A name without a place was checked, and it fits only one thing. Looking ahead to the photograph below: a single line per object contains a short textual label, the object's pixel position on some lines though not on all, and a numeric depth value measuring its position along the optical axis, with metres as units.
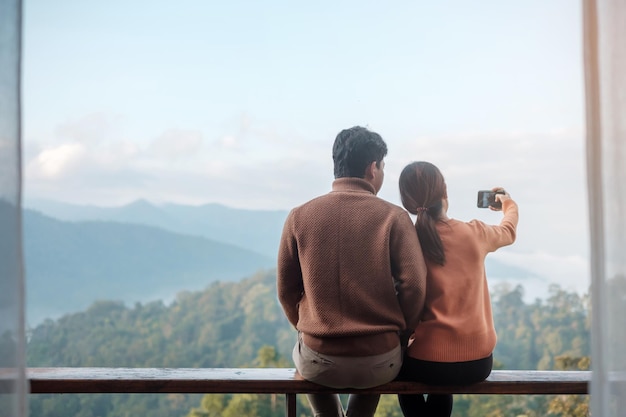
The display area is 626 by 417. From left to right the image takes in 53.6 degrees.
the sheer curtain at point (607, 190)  1.73
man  1.86
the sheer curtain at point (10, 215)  1.70
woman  1.91
